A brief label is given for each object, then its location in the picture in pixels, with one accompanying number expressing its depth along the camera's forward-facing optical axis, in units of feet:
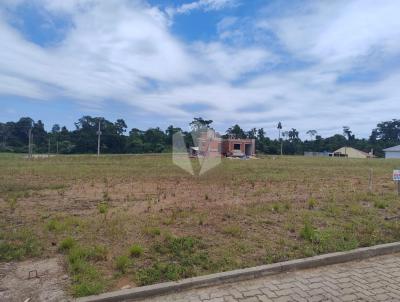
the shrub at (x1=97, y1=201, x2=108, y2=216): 20.60
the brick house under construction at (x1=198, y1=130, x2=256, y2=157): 155.33
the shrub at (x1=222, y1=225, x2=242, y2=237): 15.26
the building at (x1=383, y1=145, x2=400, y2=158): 202.20
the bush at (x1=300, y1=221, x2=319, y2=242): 14.53
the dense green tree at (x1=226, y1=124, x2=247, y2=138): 240.05
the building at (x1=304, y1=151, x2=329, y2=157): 241.76
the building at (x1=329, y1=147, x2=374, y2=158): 240.14
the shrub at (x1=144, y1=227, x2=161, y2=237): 15.12
